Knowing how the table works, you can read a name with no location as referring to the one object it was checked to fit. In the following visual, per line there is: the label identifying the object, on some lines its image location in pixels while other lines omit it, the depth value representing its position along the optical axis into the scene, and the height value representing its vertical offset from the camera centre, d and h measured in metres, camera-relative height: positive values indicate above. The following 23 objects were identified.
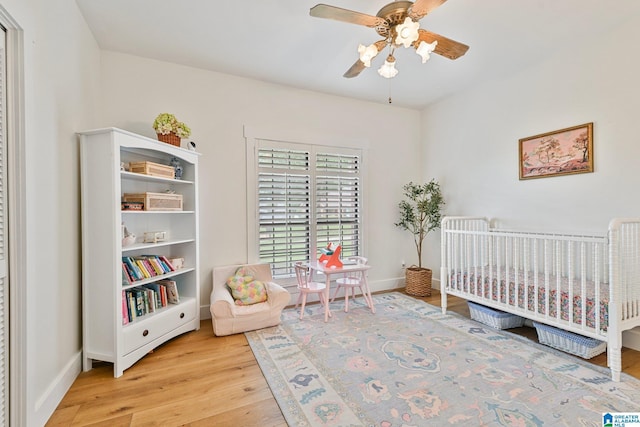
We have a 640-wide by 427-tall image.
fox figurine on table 3.22 -0.48
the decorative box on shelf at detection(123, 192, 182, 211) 2.40 +0.12
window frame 3.37 +0.52
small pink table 3.06 -0.60
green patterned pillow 2.94 -0.77
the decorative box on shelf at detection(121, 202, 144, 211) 2.29 +0.07
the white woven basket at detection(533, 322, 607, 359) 2.19 -1.01
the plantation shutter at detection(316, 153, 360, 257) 3.77 +0.15
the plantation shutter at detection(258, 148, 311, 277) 3.45 +0.08
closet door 1.36 -0.20
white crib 1.95 -0.61
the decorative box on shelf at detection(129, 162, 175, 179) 2.35 +0.38
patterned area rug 1.62 -1.10
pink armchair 2.67 -0.90
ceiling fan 1.71 +1.17
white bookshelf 2.07 -0.30
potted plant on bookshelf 2.59 +0.77
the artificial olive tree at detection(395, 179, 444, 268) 3.99 +0.03
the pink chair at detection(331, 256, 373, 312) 3.26 -0.78
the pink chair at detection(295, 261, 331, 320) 3.10 -0.79
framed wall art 2.65 +0.56
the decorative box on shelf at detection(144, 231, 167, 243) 2.62 -0.20
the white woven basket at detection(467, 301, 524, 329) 2.78 -1.02
